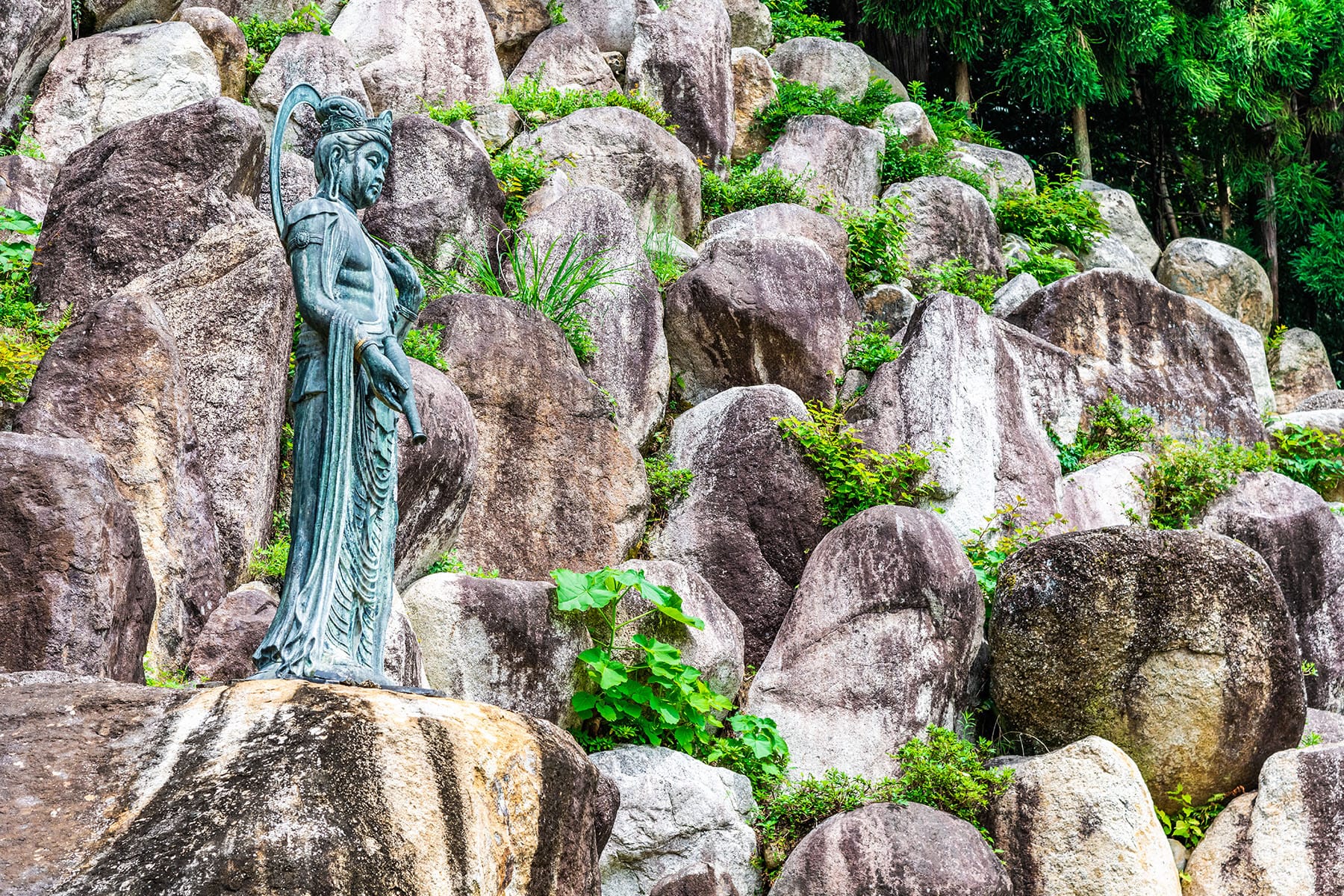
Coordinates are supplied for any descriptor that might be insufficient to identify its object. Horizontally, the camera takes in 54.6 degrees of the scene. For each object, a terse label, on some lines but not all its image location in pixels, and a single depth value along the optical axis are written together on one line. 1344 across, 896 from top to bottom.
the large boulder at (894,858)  7.02
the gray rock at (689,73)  14.55
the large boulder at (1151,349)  12.20
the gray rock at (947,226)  13.74
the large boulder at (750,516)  9.57
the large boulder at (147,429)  7.07
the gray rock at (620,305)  10.69
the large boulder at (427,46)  13.66
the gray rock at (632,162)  12.75
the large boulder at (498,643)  7.56
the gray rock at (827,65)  16.14
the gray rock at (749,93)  15.50
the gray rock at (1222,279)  15.62
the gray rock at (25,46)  11.62
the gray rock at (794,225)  12.83
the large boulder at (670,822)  7.41
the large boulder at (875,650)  8.46
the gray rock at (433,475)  8.01
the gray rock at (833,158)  14.38
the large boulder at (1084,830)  7.46
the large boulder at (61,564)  5.79
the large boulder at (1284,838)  7.63
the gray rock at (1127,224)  15.88
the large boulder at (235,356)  7.80
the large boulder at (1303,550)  9.86
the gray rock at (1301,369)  15.27
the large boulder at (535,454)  9.29
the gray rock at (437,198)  11.29
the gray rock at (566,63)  14.48
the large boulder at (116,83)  11.95
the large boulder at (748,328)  11.19
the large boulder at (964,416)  10.29
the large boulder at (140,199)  9.39
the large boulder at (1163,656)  8.14
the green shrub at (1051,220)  15.03
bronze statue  5.32
